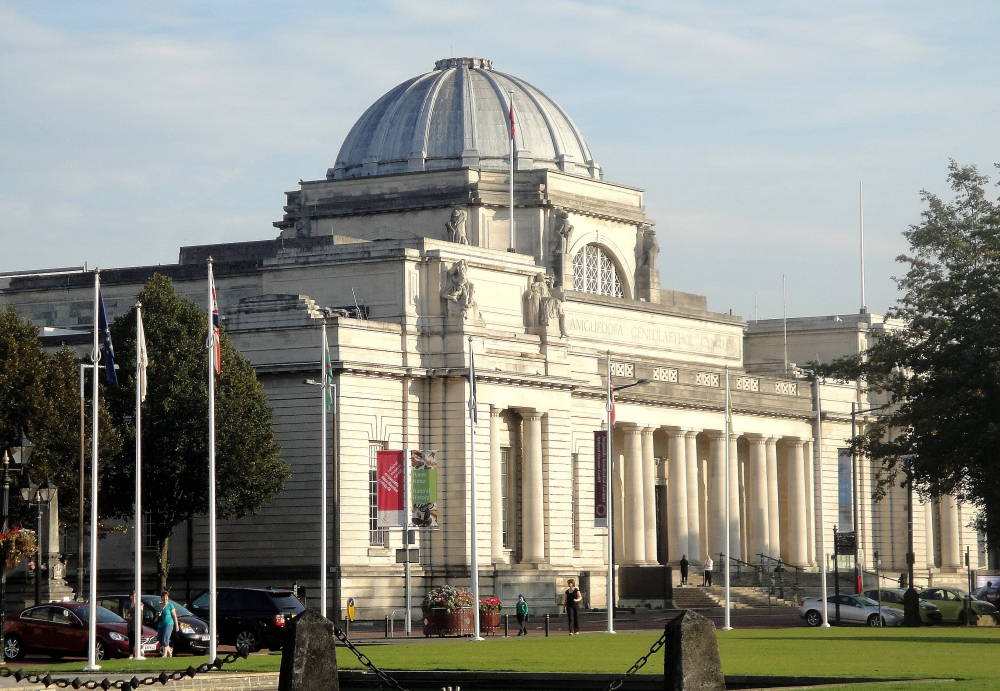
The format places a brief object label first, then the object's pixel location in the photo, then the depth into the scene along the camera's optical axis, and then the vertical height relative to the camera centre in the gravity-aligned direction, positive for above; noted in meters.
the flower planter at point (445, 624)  76.75 -2.62
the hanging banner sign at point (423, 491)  83.19 +2.23
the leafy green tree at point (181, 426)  83.88 +4.89
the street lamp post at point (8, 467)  55.44 +2.88
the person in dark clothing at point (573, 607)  76.25 -2.08
